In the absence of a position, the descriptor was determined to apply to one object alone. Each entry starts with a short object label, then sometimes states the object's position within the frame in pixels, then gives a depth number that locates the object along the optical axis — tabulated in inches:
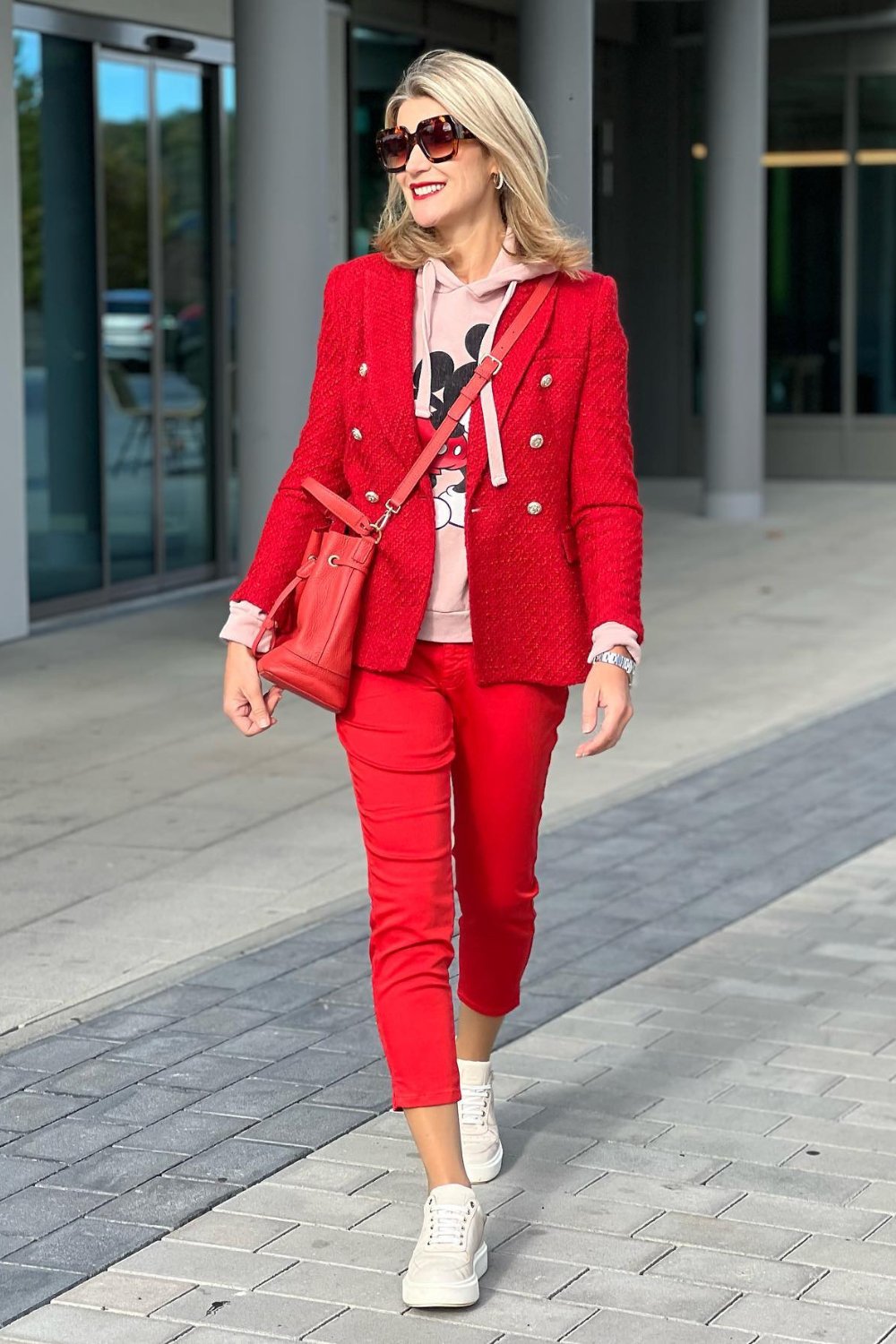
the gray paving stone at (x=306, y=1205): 295.0
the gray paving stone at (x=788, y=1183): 306.5
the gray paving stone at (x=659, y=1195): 300.5
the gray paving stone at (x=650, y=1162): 314.3
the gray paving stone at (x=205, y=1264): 274.9
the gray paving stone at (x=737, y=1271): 274.2
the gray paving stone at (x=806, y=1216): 294.0
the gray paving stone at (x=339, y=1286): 268.5
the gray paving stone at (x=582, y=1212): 293.7
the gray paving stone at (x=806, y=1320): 260.4
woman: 271.8
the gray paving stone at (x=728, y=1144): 322.3
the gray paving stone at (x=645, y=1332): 257.5
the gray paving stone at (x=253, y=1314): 259.4
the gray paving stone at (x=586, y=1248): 281.0
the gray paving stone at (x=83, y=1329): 257.6
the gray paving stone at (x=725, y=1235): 286.4
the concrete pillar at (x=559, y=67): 973.8
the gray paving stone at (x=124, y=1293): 267.0
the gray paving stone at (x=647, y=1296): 266.0
